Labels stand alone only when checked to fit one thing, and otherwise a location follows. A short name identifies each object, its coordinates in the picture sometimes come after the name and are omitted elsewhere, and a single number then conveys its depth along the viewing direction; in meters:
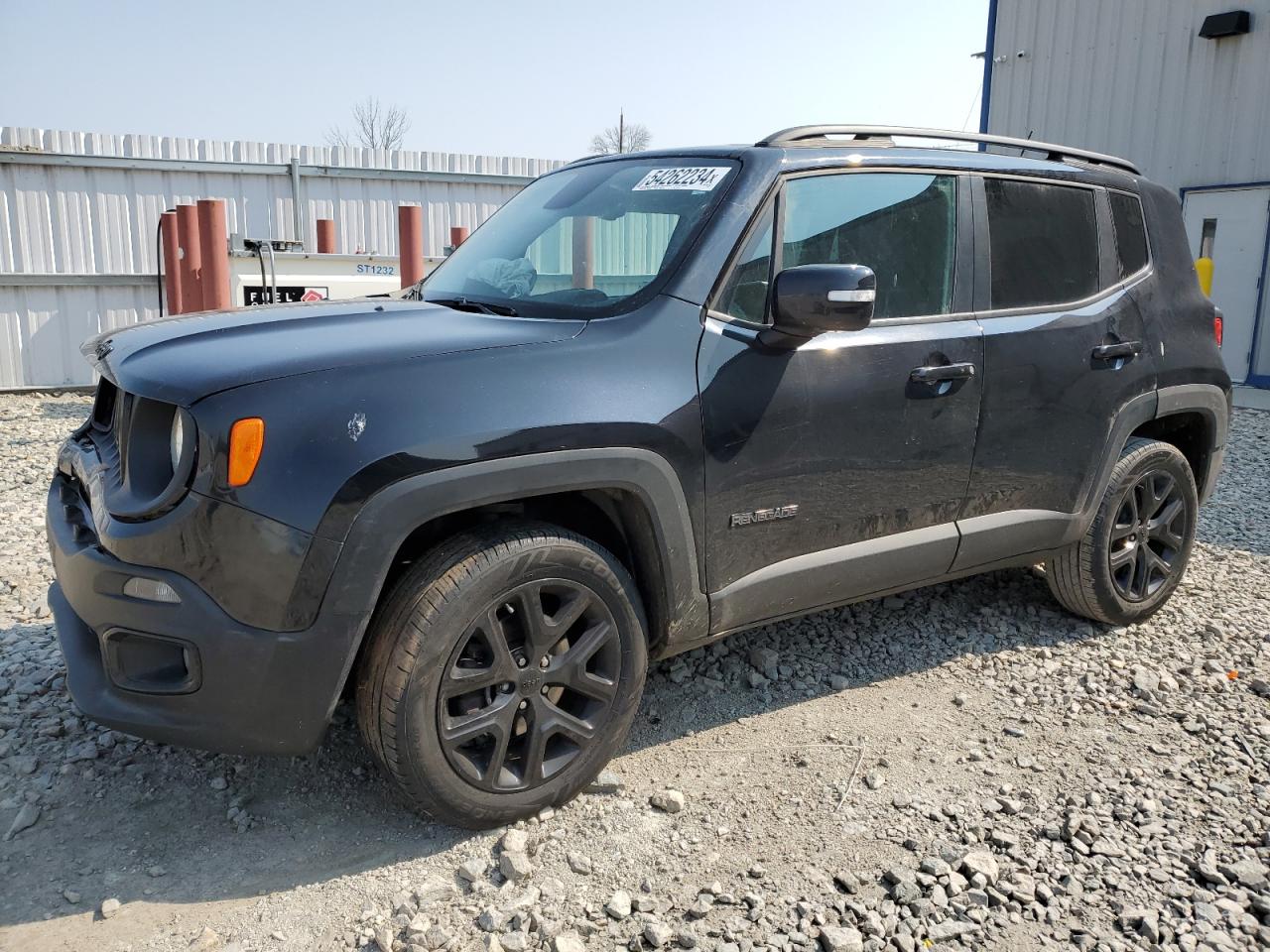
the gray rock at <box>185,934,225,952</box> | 2.38
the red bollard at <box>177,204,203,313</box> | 9.28
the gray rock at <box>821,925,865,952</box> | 2.38
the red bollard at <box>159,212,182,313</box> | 10.08
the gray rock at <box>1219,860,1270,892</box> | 2.63
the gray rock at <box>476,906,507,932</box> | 2.44
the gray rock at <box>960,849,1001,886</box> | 2.64
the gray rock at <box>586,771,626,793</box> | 3.05
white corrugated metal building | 11.83
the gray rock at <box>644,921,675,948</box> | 2.39
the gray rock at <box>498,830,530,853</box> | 2.72
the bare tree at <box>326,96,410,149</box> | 46.31
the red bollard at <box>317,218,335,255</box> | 10.61
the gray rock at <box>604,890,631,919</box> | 2.50
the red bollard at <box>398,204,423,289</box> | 9.24
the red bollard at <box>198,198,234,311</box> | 8.38
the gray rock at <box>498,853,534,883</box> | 2.63
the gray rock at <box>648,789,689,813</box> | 2.96
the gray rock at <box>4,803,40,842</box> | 2.81
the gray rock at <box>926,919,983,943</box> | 2.44
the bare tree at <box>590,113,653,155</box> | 45.14
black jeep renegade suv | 2.44
